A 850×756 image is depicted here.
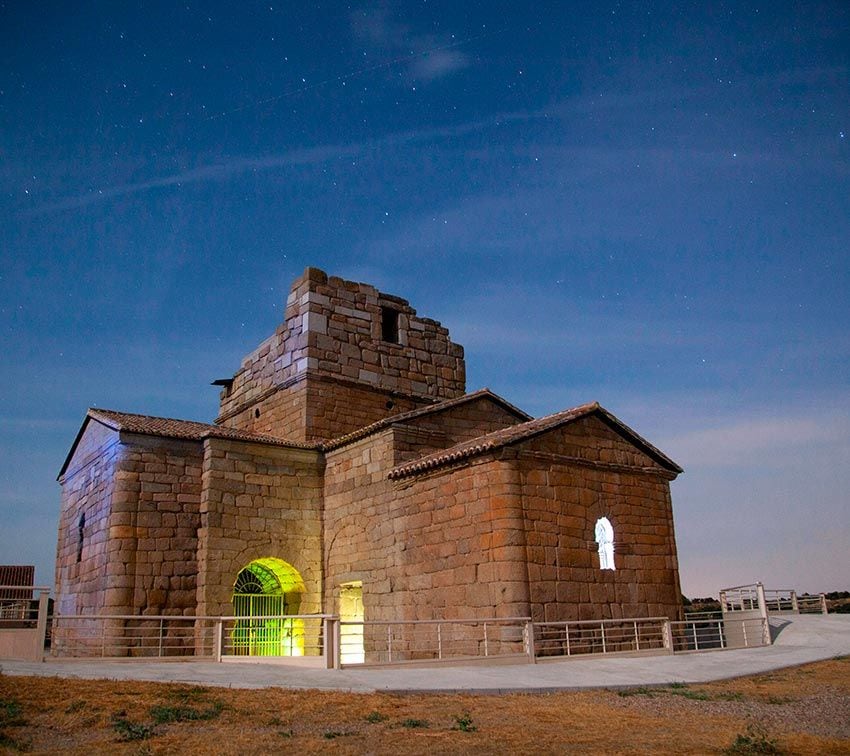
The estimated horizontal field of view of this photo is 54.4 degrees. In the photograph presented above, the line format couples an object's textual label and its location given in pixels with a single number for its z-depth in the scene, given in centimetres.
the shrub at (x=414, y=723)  840
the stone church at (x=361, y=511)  1644
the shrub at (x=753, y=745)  742
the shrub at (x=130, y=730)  773
